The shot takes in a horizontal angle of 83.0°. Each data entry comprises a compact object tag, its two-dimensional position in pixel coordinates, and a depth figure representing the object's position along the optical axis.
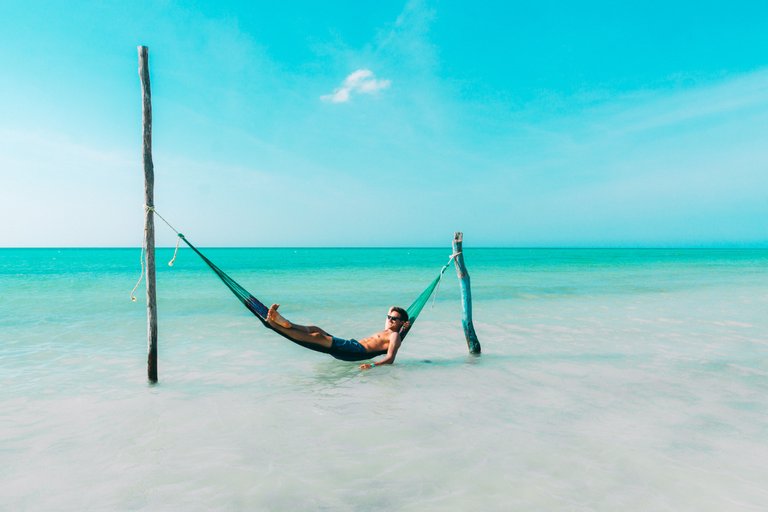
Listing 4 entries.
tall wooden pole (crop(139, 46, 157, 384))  4.64
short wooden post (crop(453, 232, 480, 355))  6.29
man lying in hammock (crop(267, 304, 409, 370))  4.74
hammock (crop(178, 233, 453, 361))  4.65
